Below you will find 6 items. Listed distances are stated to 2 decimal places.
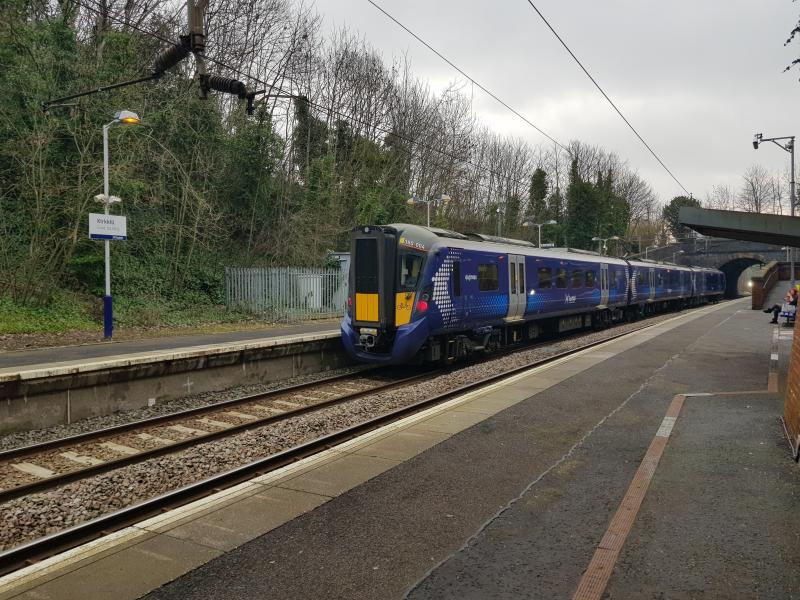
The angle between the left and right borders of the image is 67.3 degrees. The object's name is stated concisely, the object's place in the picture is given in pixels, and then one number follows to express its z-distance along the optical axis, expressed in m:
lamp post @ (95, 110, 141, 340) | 17.17
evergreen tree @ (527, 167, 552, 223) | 64.44
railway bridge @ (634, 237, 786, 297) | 69.02
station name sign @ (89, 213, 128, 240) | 17.00
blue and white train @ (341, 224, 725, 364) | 12.98
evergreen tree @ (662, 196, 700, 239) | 95.44
